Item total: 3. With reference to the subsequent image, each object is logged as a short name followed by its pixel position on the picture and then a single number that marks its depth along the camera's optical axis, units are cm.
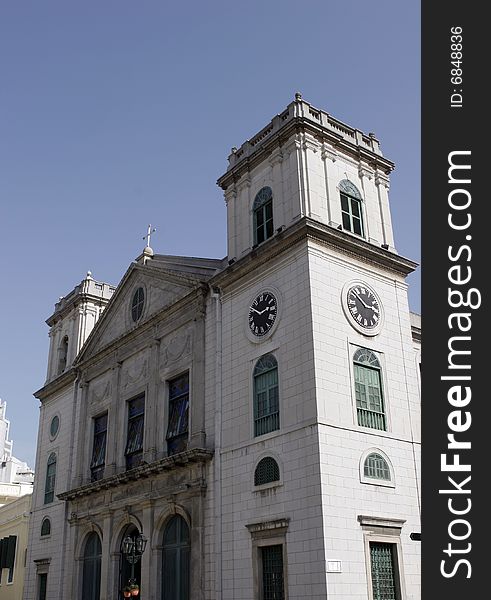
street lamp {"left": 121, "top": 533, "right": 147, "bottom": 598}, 2098
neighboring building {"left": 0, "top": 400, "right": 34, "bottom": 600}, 3834
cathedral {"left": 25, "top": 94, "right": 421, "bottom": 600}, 1936
